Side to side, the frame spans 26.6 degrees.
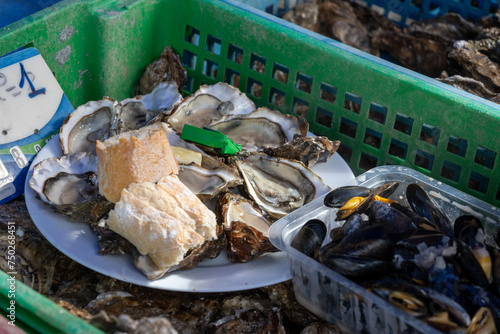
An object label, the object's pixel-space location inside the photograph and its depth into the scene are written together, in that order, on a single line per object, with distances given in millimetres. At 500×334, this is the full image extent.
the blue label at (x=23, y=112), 806
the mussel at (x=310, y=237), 711
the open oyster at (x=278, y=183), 780
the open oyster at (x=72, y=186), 742
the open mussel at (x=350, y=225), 705
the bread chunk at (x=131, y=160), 726
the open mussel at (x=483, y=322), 649
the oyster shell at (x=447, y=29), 990
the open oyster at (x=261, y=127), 834
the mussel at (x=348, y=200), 723
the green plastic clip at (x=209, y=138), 799
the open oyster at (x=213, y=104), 850
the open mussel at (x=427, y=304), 652
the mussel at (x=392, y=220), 700
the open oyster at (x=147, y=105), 853
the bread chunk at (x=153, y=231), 705
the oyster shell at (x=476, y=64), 896
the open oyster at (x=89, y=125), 822
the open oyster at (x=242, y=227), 730
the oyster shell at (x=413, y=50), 980
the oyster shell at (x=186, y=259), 711
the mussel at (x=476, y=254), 678
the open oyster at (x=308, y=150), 799
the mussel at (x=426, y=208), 719
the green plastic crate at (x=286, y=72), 800
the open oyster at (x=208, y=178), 764
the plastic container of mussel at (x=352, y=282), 669
